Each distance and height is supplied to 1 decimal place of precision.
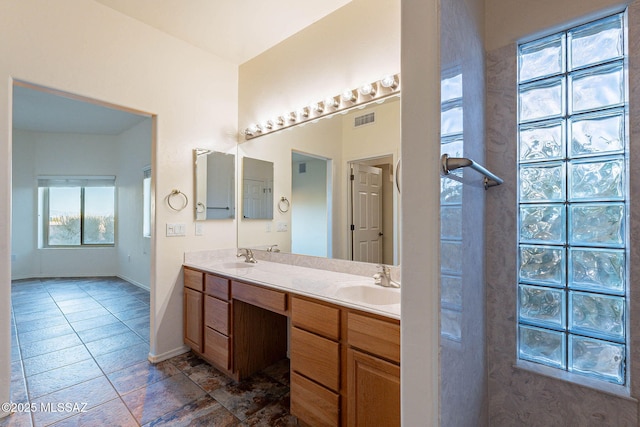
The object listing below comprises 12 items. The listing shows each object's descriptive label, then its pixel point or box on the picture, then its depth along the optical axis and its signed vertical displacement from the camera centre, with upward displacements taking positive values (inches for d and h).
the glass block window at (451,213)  32.2 +0.1
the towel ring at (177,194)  97.3 +4.8
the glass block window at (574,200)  44.4 +2.3
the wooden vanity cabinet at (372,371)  48.4 -27.6
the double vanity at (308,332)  50.8 -27.4
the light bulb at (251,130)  108.7 +31.4
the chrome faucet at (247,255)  104.4 -15.8
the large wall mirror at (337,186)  72.8 +7.8
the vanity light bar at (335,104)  71.6 +31.2
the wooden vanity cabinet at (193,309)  93.4 -32.1
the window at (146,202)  180.5 +6.2
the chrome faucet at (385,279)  66.3 -15.3
